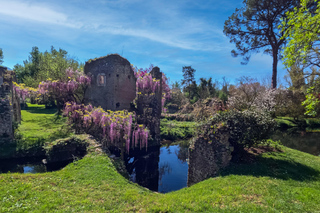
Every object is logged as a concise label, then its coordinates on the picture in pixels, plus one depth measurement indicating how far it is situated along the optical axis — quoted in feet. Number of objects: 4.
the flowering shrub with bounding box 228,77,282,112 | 69.05
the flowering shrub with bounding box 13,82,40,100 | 79.44
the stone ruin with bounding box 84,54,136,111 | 60.54
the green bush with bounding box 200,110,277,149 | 29.17
